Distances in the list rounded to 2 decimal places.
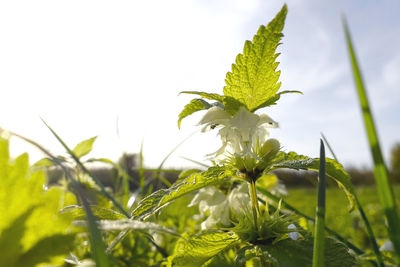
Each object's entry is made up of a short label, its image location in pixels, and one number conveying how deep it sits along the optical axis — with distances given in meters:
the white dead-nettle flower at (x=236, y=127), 0.15
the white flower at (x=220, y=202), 0.21
